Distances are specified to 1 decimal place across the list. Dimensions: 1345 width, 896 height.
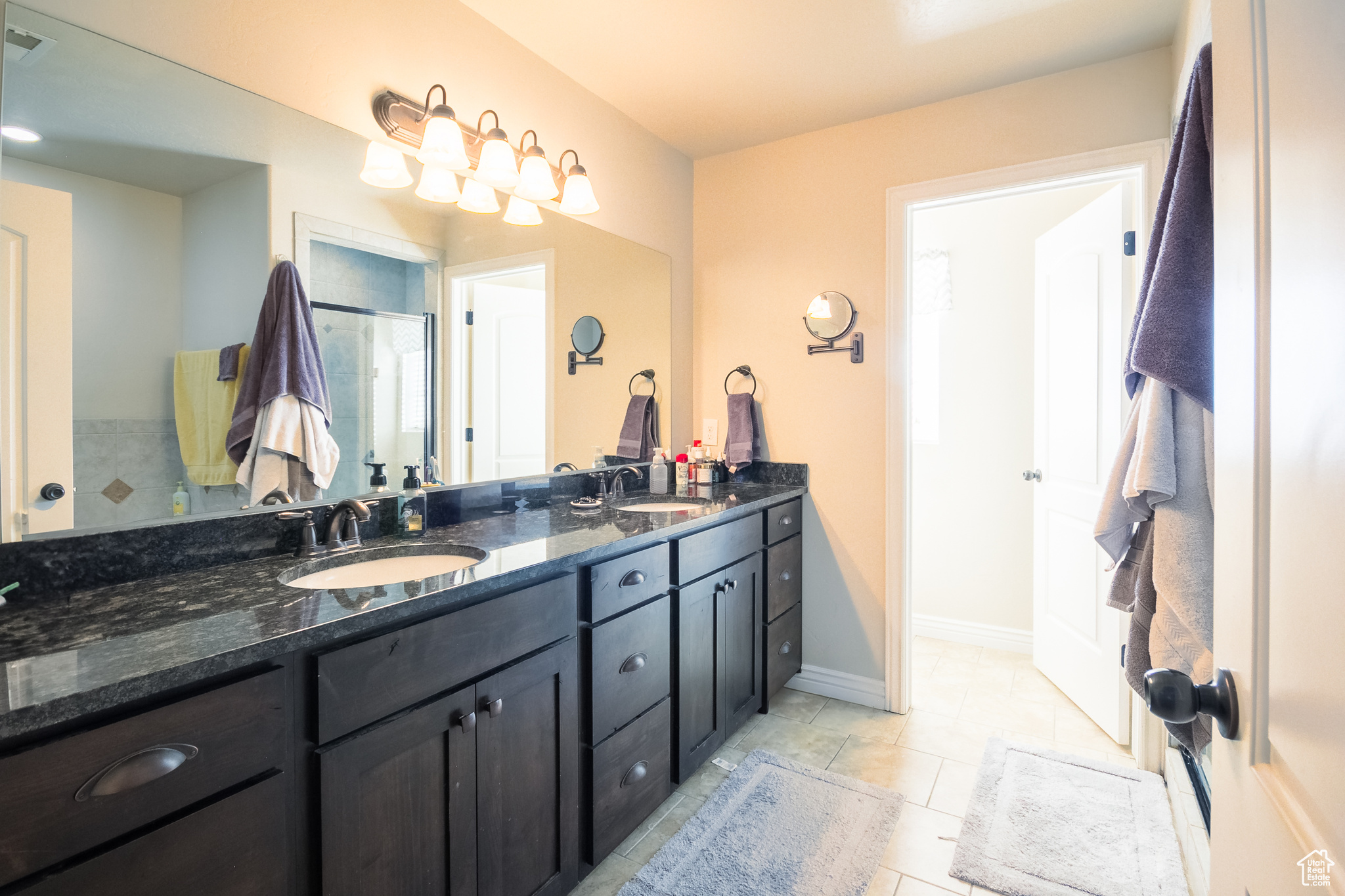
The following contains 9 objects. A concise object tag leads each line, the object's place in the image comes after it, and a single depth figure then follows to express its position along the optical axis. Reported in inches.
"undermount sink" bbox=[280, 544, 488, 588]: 55.2
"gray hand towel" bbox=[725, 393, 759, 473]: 112.8
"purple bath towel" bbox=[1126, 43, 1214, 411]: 45.6
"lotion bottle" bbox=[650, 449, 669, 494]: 107.7
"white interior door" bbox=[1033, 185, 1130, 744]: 92.6
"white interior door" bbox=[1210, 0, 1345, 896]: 15.7
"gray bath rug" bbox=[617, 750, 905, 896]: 64.6
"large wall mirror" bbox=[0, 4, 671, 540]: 45.4
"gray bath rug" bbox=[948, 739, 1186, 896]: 65.0
